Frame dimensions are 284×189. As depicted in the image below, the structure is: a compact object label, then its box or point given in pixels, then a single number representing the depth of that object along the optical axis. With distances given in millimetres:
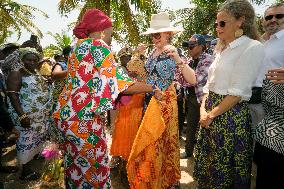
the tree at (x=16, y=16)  13180
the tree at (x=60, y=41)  19875
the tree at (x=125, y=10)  10422
